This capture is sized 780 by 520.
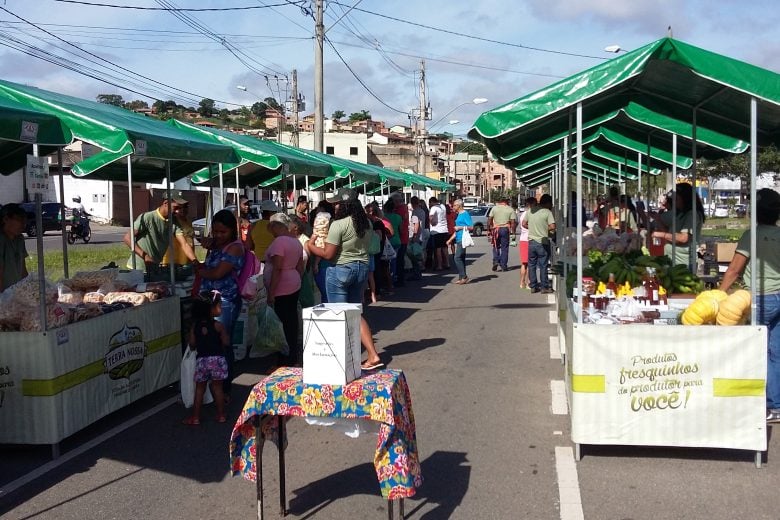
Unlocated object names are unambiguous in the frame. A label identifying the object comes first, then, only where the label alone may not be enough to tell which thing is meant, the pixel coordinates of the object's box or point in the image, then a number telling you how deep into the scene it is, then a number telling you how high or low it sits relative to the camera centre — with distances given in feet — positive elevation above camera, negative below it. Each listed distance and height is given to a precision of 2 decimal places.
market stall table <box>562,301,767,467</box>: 17.60 -3.49
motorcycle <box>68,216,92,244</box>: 109.60 +1.29
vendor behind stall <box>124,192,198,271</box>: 32.78 +0.08
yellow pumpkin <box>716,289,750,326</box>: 18.13 -1.82
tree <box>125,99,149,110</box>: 390.97 +72.40
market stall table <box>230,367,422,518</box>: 13.35 -2.96
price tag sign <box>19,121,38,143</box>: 17.67 +2.43
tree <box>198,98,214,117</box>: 364.09 +60.16
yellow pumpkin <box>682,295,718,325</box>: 18.44 -1.90
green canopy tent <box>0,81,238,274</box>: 22.34 +3.27
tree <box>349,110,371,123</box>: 511.40 +77.64
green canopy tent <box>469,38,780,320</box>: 17.20 +3.51
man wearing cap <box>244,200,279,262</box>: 37.22 -0.08
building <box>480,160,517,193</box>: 408.92 +31.89
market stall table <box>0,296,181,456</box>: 18.88 -3.44
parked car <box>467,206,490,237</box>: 137.59 +2.52
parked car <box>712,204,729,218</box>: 220.02 +5.27
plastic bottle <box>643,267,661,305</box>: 22.63 -1.65
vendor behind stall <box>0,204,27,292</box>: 25.66 -0.12
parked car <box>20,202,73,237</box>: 117.48 +3.54
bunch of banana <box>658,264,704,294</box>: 25.20 -1.63
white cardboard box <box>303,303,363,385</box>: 13.62 -1.92
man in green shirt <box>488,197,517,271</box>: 60.39 +0.46
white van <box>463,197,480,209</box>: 198.51 +8.51
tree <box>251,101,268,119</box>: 440.04 +72.04
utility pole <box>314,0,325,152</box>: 69.51 +13.32
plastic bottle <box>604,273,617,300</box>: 23.41 -1.77
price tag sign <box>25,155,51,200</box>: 18.35 +1.50
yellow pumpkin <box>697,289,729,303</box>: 18.78 -1.54
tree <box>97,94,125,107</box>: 321.15 +59.80
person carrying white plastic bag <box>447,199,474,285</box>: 54.90 -0.39
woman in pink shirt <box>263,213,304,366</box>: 26.40 -1.41
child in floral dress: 21.57 -3.12
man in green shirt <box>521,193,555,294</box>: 47.23 -0.39
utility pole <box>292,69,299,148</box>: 141.49 +25.67
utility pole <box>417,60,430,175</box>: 150.82 +20.97
